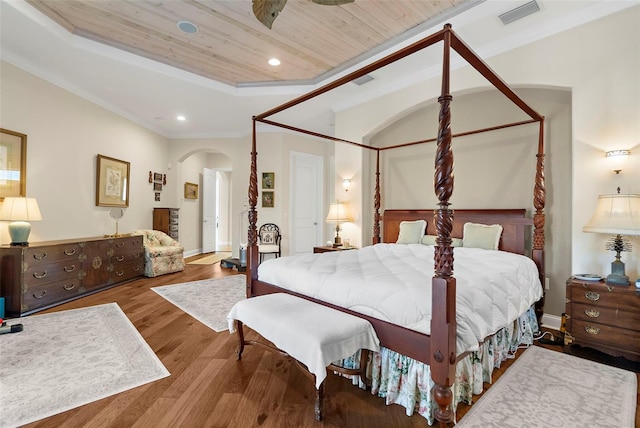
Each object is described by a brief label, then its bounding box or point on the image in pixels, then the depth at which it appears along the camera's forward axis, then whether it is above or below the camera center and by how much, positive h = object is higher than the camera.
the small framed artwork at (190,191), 7.39 +0.56
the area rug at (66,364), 1.77 -1.15
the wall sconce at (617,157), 2.43 +0.52
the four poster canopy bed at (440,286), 1.47 -0.47
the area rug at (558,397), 1.64 -1.12
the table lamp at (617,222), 2.18 -0.02
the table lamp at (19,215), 3.23 -0.07
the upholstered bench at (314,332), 1.57 -0.69
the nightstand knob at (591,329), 2.33 -0.88
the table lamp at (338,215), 4.50 +0.00
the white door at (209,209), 8.21 +0.08
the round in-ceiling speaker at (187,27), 3.00 +1.93
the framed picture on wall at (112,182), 4.85 +0.50
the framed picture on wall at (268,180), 6.32 +0.72
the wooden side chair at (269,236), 6.18 -0.48
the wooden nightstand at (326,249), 4.32 -0.51
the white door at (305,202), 6.46 +0.27
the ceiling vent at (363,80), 3.97 +1.86
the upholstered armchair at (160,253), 5.27 -0.77
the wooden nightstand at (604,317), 2.18 -0.76
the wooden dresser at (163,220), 6.21 -0.18
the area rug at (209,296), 3.28 -1.16
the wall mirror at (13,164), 3.44 +0.55
